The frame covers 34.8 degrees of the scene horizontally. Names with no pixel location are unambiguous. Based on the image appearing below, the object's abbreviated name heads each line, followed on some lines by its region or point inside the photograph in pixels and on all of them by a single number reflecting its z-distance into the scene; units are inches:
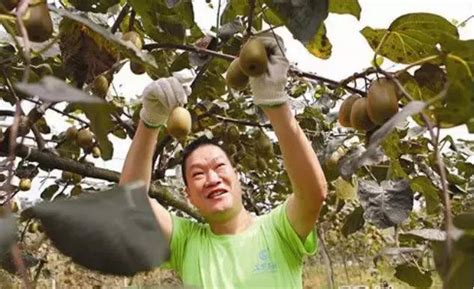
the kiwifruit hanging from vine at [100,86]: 58.0
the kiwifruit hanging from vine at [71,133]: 91.7
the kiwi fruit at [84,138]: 88.9
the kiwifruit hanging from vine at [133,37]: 52.0
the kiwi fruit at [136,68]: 62.2
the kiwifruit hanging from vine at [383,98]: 39.7
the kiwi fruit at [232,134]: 103.1
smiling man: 65.6
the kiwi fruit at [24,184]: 103.0
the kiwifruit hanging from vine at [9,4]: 30.5
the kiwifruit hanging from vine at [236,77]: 47.6
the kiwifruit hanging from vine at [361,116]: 43.4
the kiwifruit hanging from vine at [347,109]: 46.2
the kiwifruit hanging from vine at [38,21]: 35.3
